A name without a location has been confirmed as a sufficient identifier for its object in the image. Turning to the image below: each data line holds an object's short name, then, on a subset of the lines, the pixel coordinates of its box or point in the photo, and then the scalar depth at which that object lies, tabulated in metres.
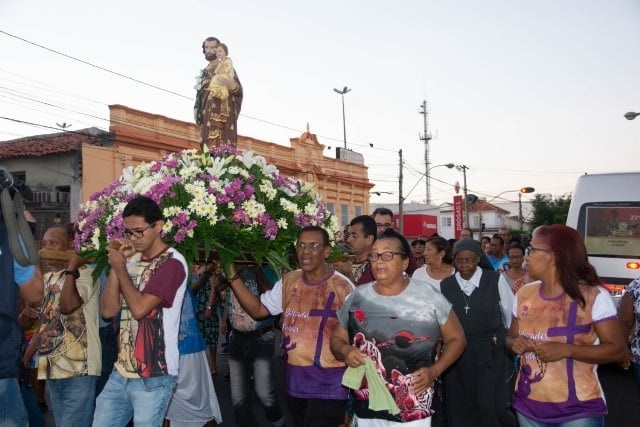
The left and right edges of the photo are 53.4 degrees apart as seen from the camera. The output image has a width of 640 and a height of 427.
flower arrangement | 4.10
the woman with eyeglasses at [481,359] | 5.67
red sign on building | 42.89
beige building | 21.16
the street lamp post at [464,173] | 44.81
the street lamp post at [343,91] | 44.06
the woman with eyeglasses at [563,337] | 3.43
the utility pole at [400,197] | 31.41
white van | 10.12
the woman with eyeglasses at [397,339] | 3.47
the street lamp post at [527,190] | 32.16
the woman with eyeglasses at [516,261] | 9.03
